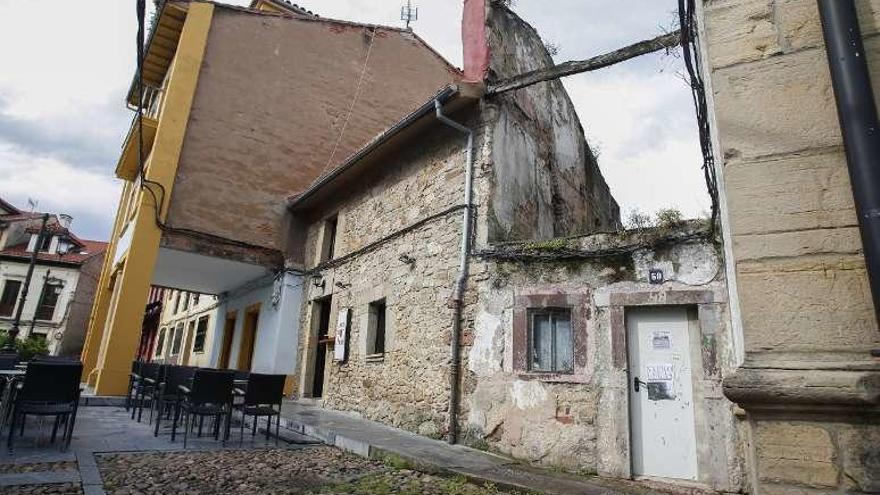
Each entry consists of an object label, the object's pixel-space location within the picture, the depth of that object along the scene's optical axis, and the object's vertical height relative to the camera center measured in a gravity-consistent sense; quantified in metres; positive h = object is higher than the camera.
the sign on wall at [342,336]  9.52 +0.76
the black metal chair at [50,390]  5.11 -0.27
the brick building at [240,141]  10.50 +5.11
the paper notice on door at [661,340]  5.65 +0.59
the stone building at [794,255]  1.48 +0.46
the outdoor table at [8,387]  5.32 -0.29
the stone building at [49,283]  27.14 +4.11
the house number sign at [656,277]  5.68 +1.26
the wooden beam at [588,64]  6.61 +4.38
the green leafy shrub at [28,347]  18.81 +0.56
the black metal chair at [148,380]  7.33 -0.17
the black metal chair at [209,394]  6.05 -0.27
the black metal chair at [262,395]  6.44 -0.25
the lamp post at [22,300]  17.16 +2.06
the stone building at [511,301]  5.46 +1.11
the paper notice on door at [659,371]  5.57 +0.25
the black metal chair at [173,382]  6.65 -0.16
